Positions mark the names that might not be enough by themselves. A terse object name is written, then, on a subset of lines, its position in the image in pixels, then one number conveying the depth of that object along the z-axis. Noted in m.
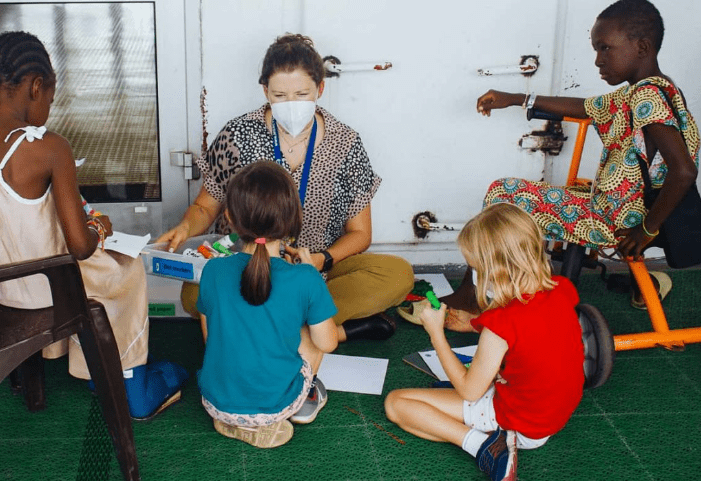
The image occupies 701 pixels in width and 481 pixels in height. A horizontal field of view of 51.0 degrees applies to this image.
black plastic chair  1.55
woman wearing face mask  2.60
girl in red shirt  1.84
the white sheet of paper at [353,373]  2.38
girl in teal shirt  1.87
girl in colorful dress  2.37
